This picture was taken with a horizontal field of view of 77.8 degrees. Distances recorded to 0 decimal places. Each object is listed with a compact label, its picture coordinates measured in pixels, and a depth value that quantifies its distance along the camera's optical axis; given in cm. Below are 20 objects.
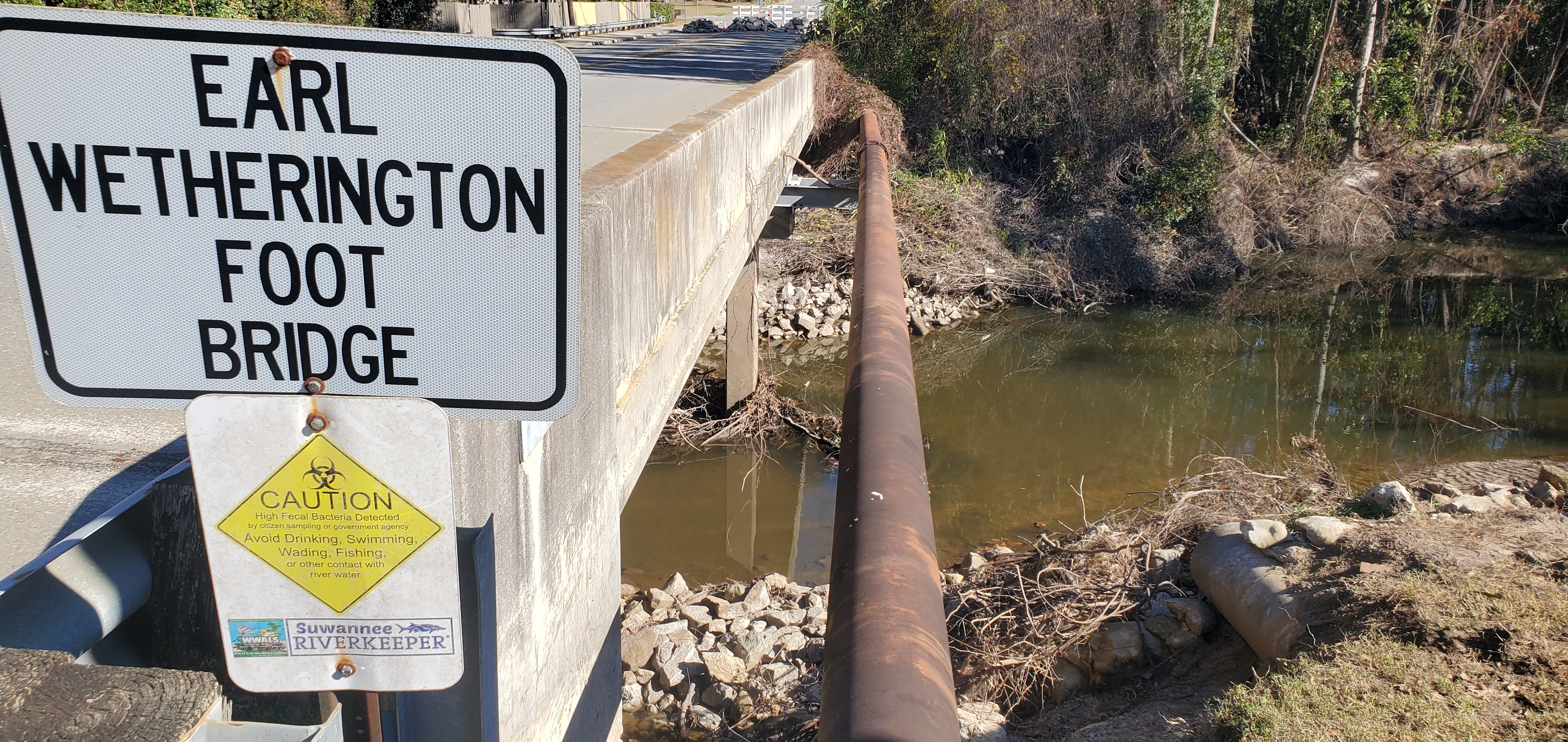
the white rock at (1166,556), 709
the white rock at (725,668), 640
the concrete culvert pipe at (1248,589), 541
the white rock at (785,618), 733
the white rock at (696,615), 735
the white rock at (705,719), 602
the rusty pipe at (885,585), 116
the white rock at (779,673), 633
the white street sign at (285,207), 131
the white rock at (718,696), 619
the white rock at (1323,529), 612
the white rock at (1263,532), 623
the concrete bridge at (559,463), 206
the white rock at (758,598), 764
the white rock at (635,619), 724
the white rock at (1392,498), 708
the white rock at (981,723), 536
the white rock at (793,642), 681
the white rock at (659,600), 783
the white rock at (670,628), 704
